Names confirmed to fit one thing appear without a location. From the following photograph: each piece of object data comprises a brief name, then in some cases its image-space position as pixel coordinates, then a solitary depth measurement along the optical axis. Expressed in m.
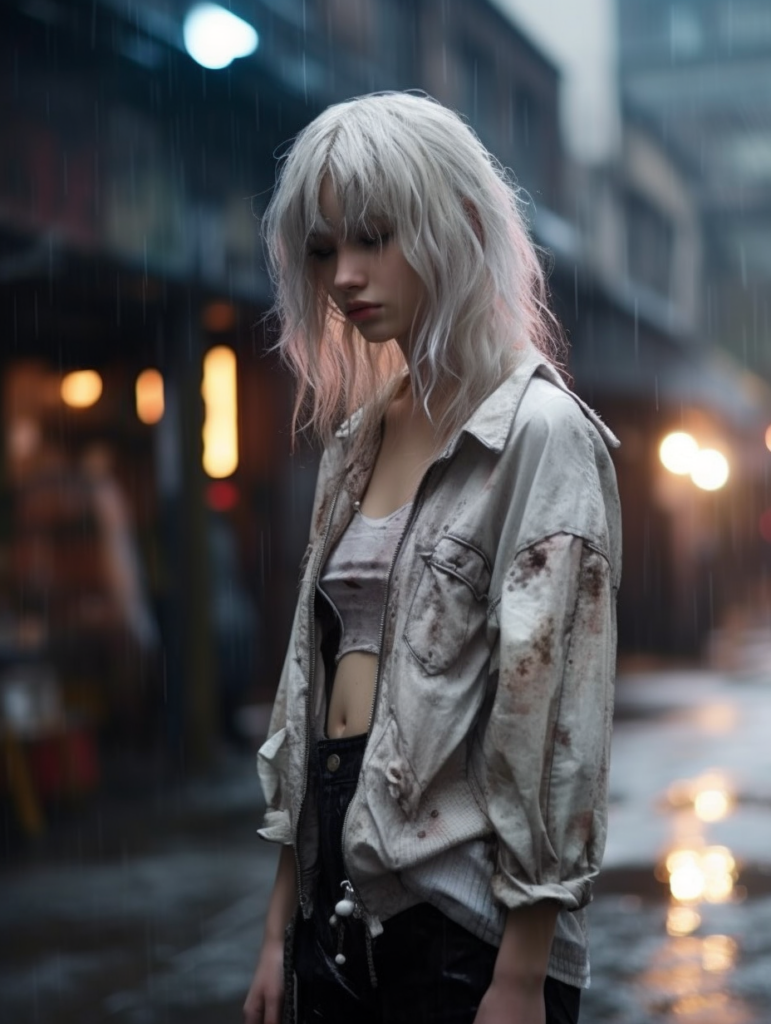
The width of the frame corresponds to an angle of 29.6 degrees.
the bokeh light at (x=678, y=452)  18.78
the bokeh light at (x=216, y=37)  9.19
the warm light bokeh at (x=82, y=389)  11.02
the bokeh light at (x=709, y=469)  19.58
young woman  1.77
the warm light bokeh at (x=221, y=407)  11.93
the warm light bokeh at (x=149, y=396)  10.73
